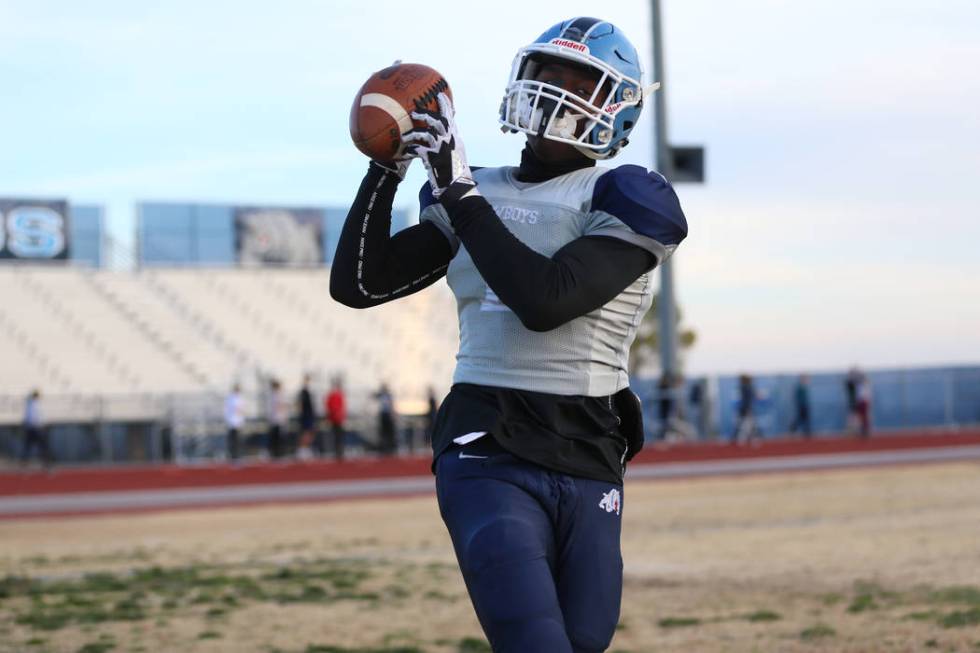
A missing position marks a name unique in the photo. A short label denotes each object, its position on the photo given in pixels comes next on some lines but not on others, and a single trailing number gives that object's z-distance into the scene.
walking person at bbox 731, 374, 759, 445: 32.16
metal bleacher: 36.06
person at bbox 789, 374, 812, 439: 34.53
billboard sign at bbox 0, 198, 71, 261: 38.41
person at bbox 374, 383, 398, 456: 29.98
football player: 3.36
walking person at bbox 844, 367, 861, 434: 34.72
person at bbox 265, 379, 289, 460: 28.23
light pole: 25.19
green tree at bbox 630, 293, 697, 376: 68.50
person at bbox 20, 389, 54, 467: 26.86
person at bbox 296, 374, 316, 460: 28.67
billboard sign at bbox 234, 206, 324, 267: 43.25
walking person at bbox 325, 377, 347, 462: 28.38
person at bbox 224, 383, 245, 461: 27.41
